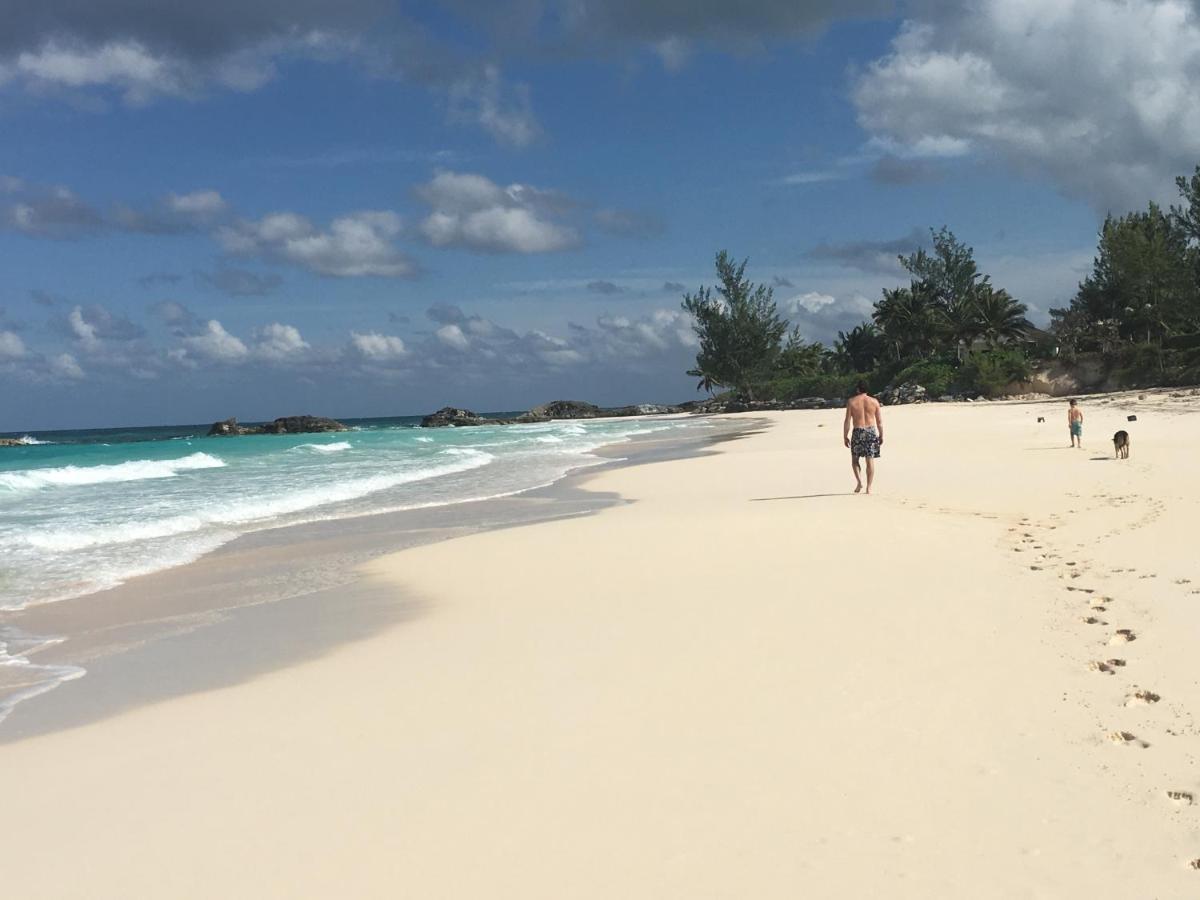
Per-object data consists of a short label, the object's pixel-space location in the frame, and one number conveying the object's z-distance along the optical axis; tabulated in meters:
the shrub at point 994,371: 55.47
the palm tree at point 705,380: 88.25
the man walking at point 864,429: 13.77
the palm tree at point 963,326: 64.94
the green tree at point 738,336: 85.62
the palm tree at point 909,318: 70.31
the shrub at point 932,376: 60.50
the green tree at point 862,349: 81.31
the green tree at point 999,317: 63.62
